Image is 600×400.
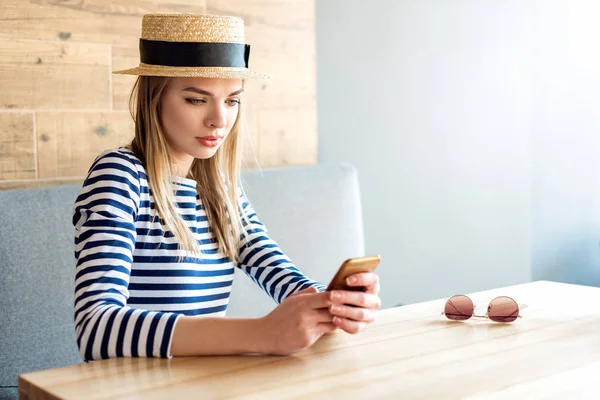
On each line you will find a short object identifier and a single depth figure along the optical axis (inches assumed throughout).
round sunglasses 56.2
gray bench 72.3
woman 46.8
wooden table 40.8
